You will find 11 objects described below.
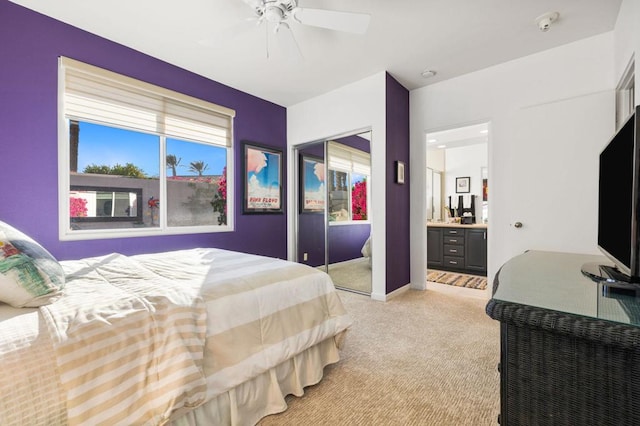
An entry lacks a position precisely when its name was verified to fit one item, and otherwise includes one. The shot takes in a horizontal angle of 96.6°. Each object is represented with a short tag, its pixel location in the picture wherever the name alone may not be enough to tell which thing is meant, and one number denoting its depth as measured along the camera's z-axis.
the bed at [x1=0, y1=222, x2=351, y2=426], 0.88
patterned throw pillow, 1.07
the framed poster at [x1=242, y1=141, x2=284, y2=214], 3.95
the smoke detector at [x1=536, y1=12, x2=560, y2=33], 2.36
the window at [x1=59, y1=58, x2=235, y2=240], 2.60
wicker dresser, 0.63
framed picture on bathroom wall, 5.46
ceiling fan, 1.95
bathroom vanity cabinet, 4.54
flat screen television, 0.88
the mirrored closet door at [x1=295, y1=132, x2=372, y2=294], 3.97
